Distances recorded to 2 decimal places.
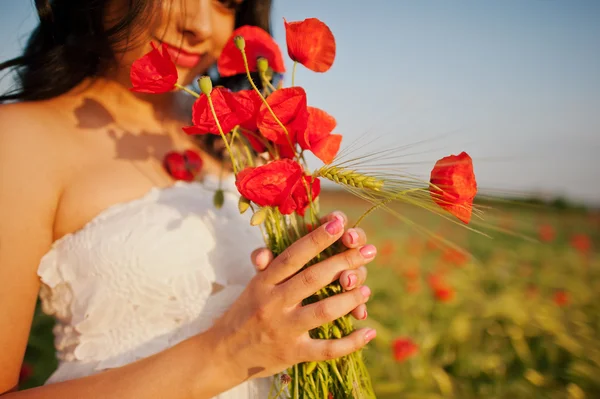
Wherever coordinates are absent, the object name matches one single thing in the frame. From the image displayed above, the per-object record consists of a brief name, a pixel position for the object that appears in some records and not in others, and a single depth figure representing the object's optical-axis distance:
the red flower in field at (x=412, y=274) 3.25
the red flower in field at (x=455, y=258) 3.47
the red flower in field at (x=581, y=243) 4.22
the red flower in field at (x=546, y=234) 4.17
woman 0.82
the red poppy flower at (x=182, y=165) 1.27
